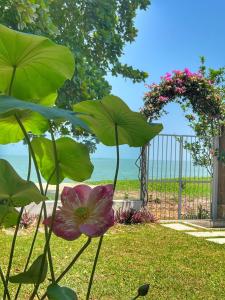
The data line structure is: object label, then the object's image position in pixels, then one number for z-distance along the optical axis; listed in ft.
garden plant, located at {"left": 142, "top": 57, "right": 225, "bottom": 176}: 17.89
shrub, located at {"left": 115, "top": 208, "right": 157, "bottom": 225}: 17.18
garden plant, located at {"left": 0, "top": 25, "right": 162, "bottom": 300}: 1.44
